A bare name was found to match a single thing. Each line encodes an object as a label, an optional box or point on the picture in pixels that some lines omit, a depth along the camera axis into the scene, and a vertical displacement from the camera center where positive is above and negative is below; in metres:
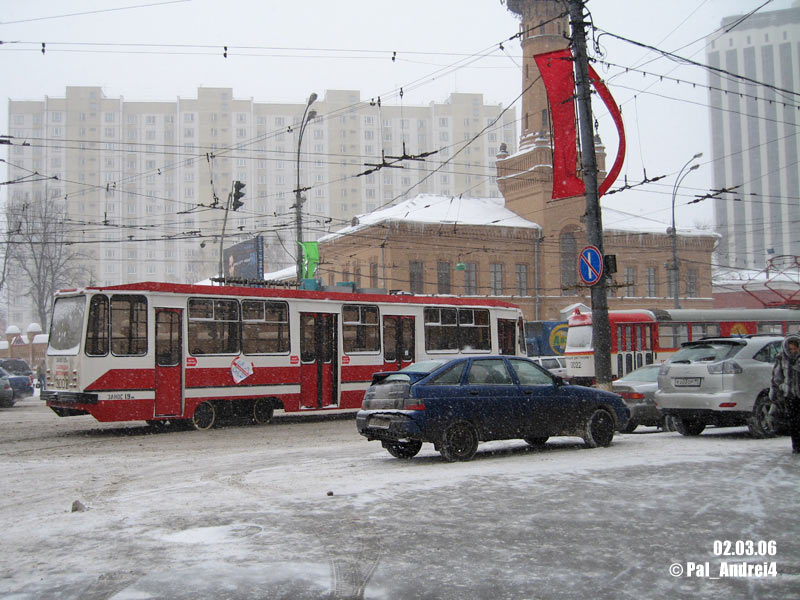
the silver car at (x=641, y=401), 15.38 -1.38
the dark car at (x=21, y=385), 30.81 -1.71
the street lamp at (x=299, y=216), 27.22 +4.52
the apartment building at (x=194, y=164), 119.31 +29.67
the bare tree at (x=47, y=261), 54.62 +6.41
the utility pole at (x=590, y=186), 15.73 +3.17
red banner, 16.39 +4.89
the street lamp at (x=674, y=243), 34.66 +4.27
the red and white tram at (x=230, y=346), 15.38 -0.14
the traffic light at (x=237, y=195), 25.89 +5.00
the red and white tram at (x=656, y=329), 27.03 +0.13
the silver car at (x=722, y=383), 12.29 -0.85
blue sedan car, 10.30 -1.01
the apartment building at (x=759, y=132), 165.62 +48.47
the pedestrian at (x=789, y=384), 10.17 -0.71
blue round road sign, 15.57 +1.44
